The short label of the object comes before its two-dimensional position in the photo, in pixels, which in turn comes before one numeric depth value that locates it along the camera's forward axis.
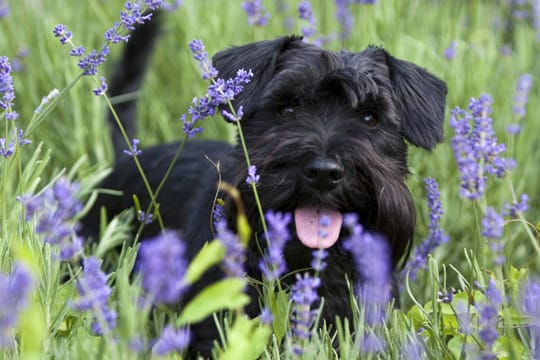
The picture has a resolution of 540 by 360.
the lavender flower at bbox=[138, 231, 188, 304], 2.09
